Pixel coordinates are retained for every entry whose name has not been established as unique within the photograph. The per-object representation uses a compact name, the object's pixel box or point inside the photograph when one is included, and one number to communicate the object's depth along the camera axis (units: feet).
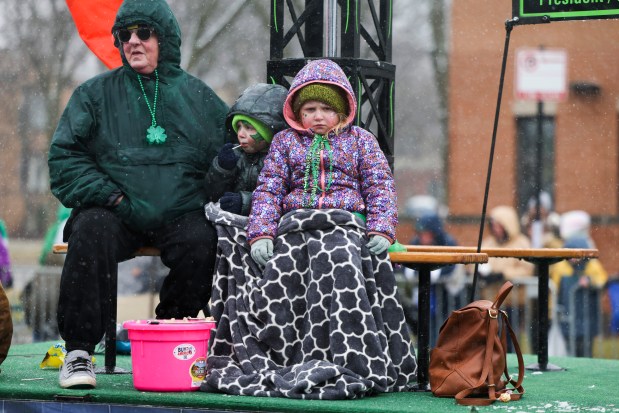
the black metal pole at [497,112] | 41.14
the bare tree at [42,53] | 114.21
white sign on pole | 82.02
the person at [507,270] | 79.82
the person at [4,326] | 40.47
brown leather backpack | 36.22
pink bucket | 37.42
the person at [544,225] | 93.40
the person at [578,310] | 77.00
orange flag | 49.39
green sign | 43.01
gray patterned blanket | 37.09
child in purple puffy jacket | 38.96
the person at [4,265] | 74.69
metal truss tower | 44.91
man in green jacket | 40.04
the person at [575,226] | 90.58
